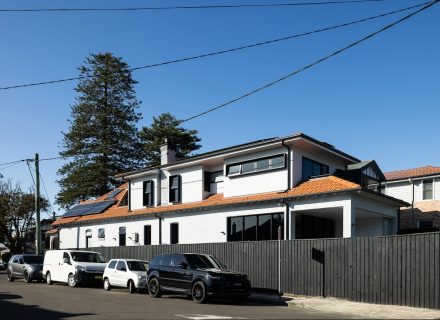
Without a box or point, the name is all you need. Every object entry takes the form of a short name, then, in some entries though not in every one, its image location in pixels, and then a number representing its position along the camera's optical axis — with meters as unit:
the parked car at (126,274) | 22.64
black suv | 18.39
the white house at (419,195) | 35.66
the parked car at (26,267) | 29.27
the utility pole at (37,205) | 35.50
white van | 25.86
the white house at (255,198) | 24.41
